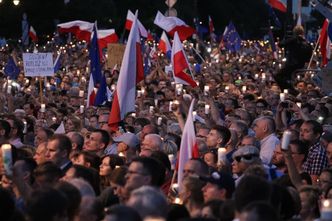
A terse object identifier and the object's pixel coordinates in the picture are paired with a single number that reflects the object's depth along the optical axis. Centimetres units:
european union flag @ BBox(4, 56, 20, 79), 3095
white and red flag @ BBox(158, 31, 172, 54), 3312
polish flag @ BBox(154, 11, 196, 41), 2808
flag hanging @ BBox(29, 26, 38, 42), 4602
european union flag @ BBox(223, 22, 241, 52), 4491
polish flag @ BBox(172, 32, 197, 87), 2133
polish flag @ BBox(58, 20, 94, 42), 3125
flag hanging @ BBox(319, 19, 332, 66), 2999
